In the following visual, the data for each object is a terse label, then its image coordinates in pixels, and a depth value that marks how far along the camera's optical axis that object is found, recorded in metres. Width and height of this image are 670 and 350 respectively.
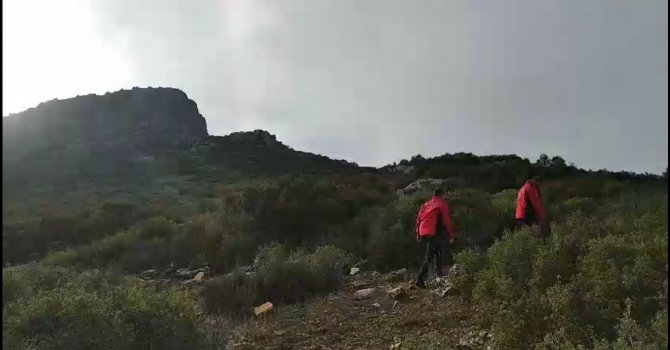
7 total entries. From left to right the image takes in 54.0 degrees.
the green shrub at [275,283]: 9.47
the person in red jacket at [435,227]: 9.95
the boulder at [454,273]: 9.01
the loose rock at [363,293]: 9.34
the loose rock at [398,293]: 8.92
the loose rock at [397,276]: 10.53
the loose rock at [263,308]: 8.89
